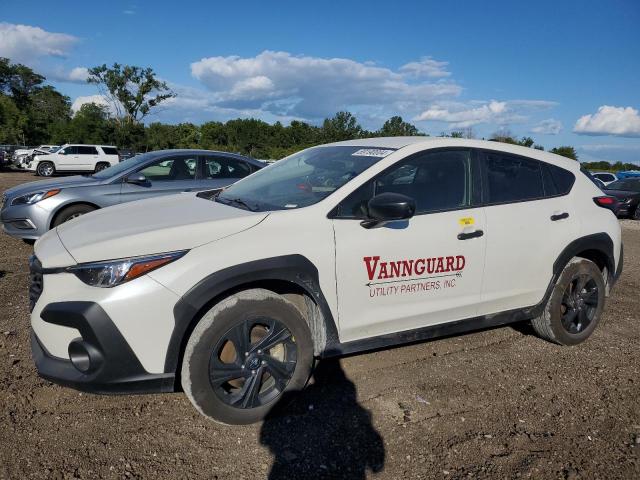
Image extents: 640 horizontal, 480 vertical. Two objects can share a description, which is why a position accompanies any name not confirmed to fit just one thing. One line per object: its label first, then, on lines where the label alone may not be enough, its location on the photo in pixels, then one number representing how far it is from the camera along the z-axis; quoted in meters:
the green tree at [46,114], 53.39
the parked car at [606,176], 22.36
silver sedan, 6.82
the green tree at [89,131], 52.62
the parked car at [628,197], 16.20
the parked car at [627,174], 24.75
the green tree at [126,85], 54.72
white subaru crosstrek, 2.63
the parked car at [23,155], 31.39
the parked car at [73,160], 27.36
